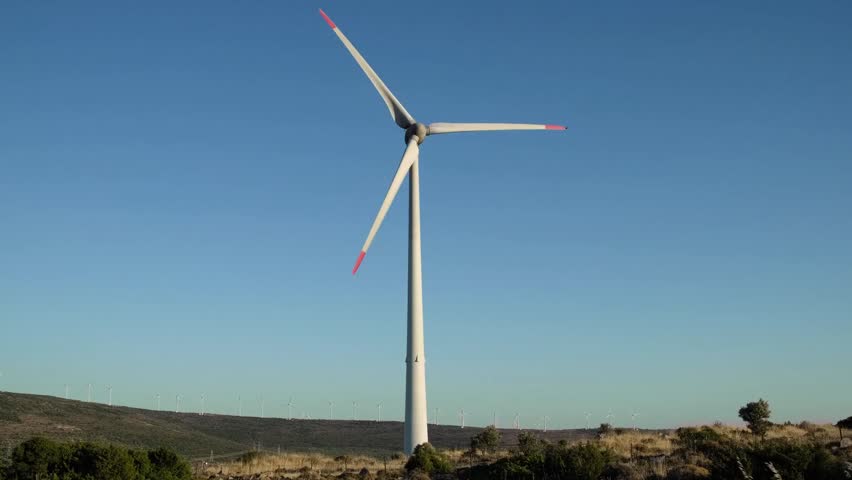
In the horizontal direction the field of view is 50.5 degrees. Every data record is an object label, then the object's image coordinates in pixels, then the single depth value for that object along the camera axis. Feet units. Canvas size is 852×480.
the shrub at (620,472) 117.55
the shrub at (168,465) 134.51
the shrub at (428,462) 148.46
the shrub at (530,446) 135.33
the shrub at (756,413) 197.36
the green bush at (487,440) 213.87
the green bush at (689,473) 111.55
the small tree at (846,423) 167.37
